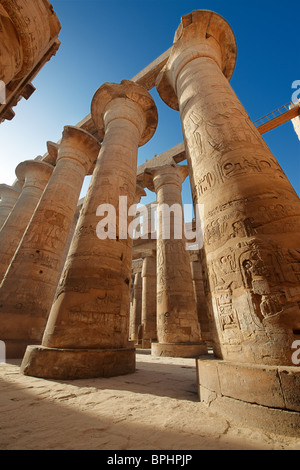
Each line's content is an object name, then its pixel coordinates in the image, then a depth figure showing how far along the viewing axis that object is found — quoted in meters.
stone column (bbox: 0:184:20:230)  11.28
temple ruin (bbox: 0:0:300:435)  1.74
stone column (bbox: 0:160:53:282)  7.98
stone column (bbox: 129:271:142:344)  12.31
